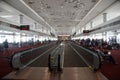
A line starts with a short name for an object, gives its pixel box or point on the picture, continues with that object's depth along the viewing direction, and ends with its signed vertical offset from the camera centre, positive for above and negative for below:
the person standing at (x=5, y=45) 11.84 -0.64
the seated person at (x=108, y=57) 7.21 -1.42
